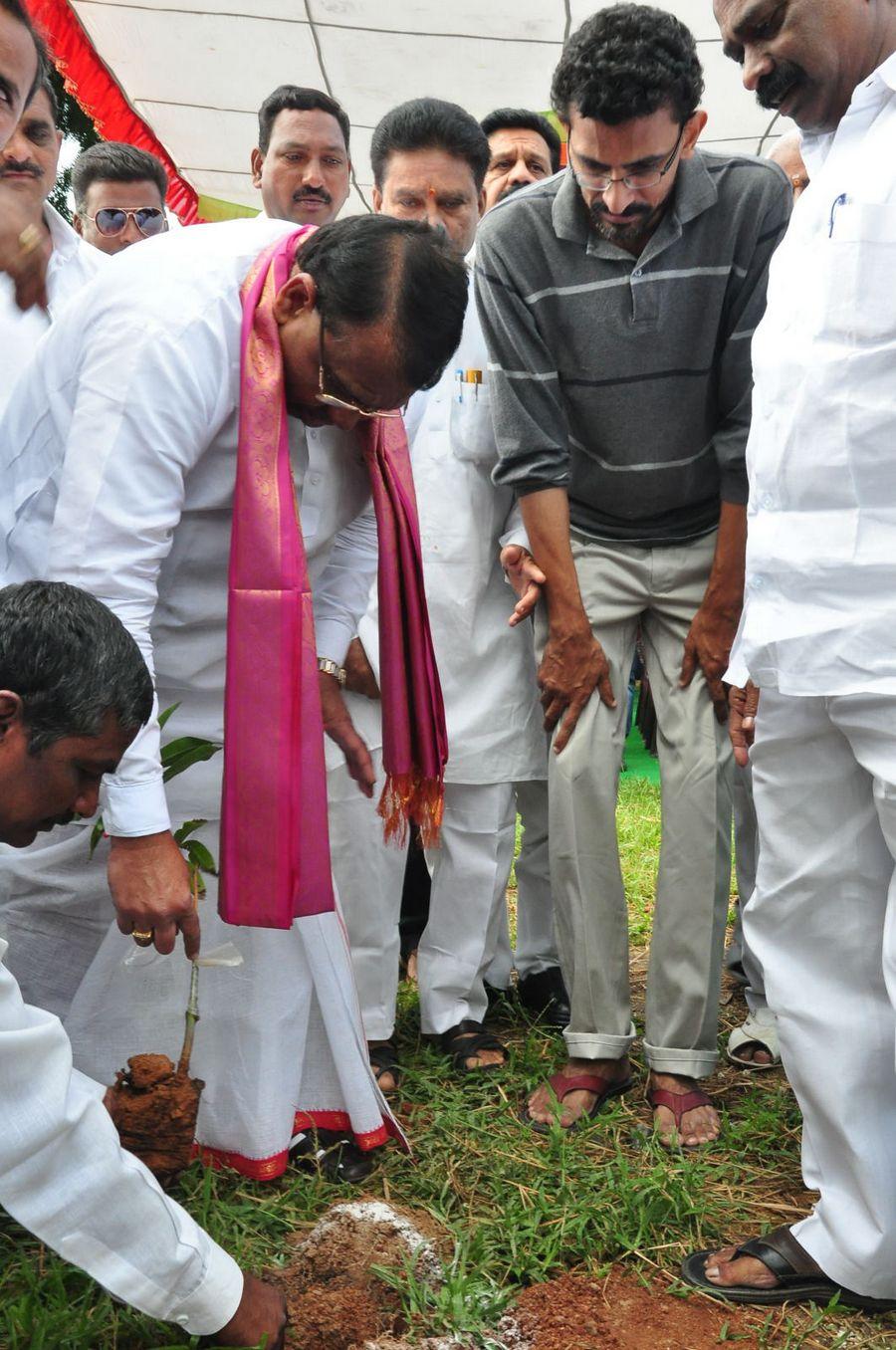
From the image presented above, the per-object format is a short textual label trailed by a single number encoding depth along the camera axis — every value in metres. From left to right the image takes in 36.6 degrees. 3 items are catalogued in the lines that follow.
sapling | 2.35
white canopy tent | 6.39
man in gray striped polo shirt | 3.08
